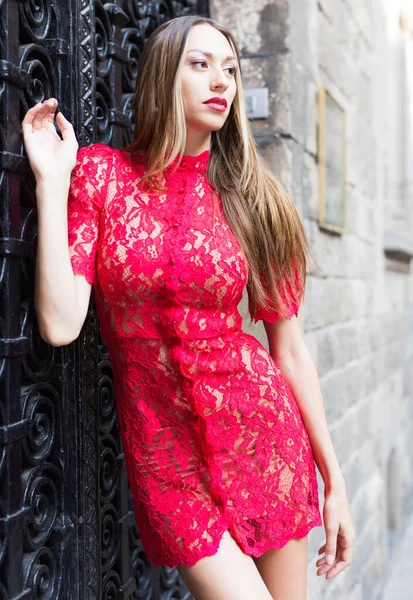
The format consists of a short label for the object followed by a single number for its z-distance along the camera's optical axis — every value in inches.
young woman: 72.1
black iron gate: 70.6
